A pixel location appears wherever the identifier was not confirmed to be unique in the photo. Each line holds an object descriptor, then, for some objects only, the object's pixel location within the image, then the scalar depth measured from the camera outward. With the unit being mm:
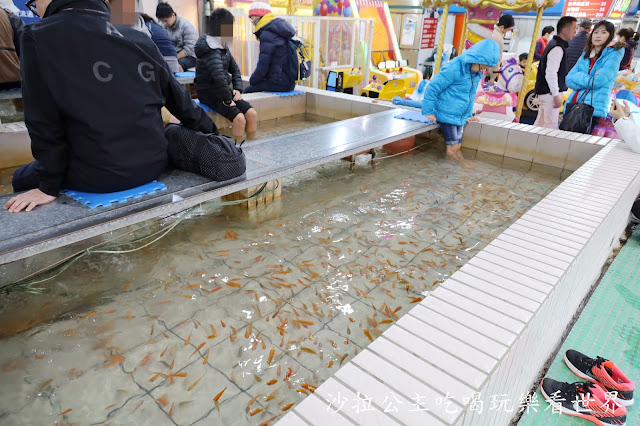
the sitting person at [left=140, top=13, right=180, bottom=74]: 6883
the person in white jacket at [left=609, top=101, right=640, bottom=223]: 4473
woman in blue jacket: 5023
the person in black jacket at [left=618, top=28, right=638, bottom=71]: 5460
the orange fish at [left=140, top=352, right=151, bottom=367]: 2285
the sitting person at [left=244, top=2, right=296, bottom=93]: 6656
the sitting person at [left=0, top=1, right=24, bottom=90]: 5582
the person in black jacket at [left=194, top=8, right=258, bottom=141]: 5316
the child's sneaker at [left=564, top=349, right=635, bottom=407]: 2217
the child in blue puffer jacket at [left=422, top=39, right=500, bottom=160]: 5047
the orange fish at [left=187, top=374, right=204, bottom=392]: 2159
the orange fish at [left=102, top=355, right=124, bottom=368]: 2266
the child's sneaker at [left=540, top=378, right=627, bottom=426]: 2109
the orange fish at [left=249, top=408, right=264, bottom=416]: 2062
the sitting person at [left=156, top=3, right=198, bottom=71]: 7703
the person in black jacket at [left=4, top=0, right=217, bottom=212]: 2283
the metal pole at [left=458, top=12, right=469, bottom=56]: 7014
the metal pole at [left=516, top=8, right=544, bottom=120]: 6966
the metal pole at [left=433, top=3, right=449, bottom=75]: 7203
